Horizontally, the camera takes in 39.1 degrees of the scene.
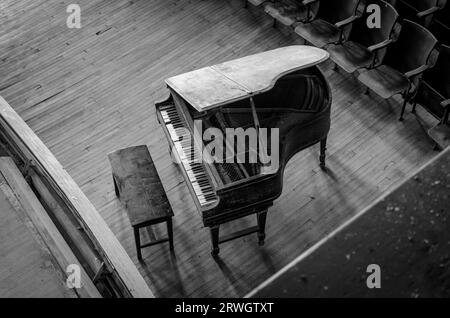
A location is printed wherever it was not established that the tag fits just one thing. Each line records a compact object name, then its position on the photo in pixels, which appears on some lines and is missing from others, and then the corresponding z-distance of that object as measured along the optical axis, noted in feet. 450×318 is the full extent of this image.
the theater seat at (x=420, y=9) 20.77
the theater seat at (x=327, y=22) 21.61
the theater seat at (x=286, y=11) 22.77
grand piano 16.02
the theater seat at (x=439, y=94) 18.79
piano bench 16.39
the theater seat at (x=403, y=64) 19.33
